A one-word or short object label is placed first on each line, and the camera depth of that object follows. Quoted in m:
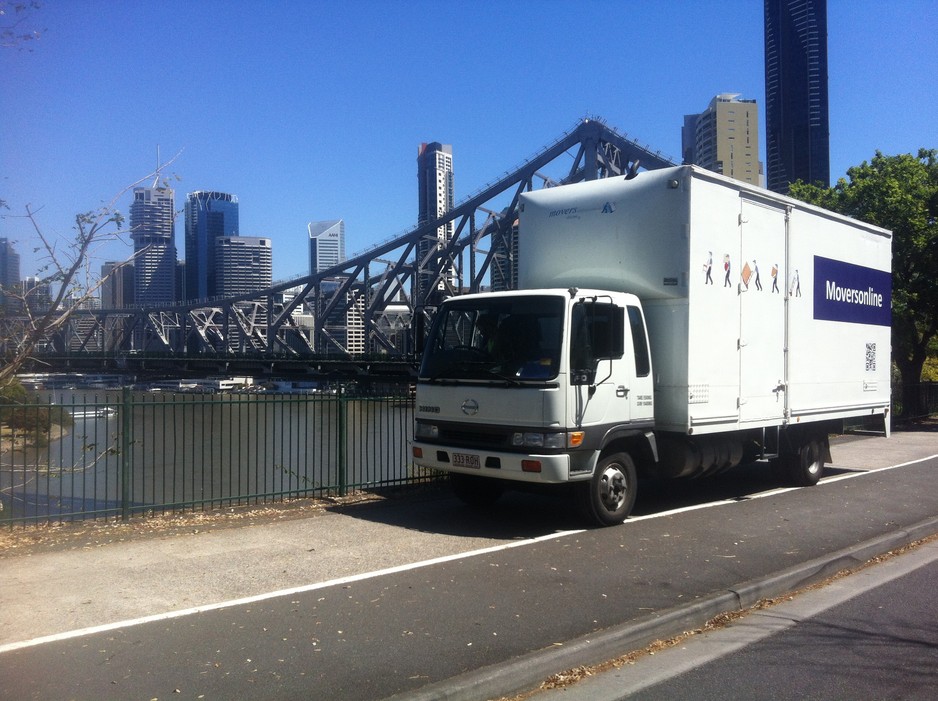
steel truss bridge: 64.44
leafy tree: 25.33
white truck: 8.31
